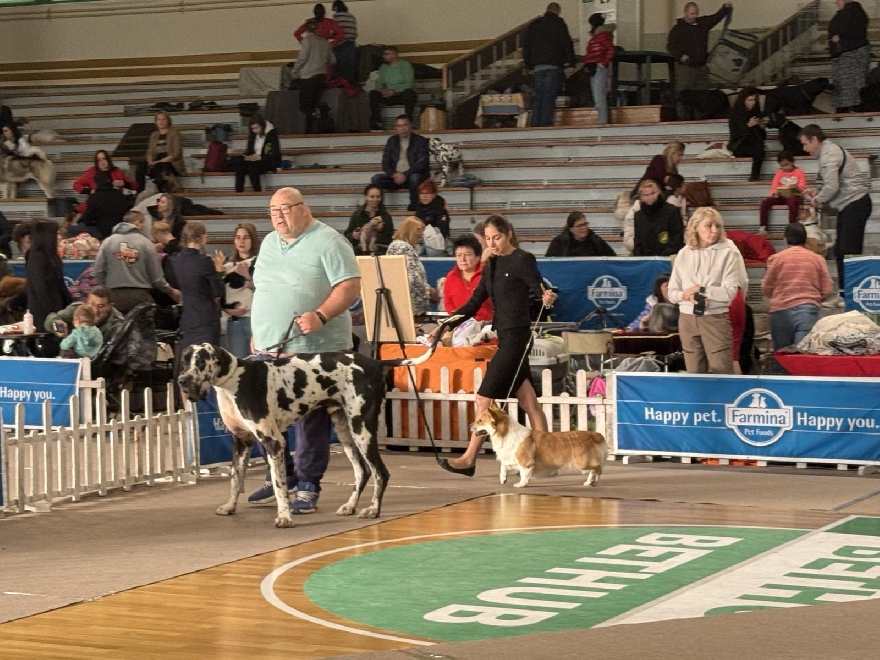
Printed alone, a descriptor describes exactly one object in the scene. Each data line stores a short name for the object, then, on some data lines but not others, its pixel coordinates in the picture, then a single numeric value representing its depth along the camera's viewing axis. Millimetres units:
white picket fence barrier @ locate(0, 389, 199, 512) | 9469
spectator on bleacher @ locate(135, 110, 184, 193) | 22781
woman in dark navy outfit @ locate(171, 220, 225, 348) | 12453
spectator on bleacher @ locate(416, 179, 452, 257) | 18594
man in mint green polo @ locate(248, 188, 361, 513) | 8992
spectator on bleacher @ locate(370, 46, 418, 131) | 24234
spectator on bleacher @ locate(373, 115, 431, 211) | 20750
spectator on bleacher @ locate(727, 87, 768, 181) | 20078
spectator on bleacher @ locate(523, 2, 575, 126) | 21375
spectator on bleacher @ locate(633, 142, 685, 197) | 19141
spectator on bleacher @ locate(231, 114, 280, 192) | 22688
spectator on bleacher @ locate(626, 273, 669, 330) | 14055
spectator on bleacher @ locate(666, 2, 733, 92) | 22375
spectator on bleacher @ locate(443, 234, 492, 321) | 12383
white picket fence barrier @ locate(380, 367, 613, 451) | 11555
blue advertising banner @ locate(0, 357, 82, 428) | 11867
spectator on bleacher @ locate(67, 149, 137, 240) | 20406
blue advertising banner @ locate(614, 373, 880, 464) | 10711
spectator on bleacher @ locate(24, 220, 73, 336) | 13586
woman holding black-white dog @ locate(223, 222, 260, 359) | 13211
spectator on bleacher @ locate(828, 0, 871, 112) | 20812
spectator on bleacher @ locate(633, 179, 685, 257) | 16641
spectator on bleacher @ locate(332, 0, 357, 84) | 24031
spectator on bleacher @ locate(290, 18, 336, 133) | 23672
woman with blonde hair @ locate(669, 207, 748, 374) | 10891
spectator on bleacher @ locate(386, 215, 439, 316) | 13648
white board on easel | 11977
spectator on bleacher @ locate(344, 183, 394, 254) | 17600
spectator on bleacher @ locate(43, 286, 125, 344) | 12797
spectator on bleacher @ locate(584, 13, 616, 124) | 21672
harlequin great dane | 8828
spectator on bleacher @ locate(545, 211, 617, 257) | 17031
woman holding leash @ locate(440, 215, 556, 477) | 10273
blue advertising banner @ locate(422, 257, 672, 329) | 16109
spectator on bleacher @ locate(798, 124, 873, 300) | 17297
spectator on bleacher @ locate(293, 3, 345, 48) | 24078
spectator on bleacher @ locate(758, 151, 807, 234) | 18203
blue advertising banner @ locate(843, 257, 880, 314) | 15008
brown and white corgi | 10156
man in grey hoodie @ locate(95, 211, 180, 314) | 13906
